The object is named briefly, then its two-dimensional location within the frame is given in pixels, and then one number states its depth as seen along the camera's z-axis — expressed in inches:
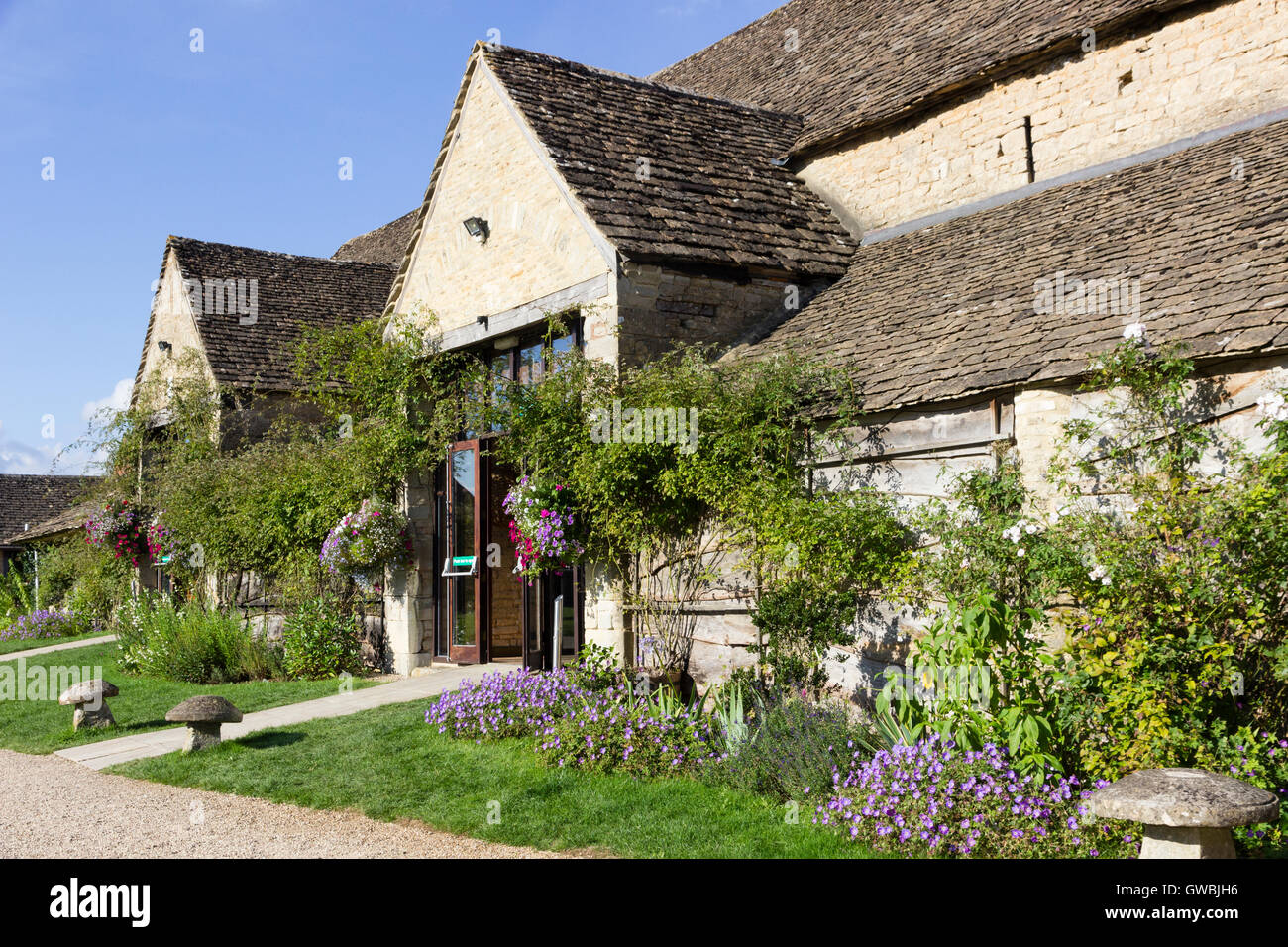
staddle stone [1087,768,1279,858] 169.8
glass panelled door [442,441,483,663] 484.1
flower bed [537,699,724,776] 279.0
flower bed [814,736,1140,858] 202.5
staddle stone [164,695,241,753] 333.1
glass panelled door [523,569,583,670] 437.1
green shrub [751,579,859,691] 309.0
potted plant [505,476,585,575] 373.7
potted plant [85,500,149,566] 699.4
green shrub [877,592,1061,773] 225.0
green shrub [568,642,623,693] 347.6
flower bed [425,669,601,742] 321.1
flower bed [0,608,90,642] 836.0
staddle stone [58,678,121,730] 394.0
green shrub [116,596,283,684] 509.0
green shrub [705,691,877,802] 247.8
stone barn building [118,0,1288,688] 288.5
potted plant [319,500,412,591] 481.7
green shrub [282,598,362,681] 499.5
